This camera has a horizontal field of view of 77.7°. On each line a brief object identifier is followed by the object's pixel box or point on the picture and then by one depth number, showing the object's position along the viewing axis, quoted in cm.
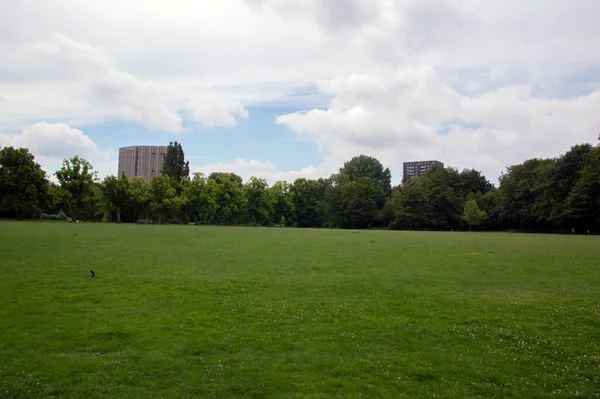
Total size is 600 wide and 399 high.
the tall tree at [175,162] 11756
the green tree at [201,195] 9869
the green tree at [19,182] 7894
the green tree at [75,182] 8806
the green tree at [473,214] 9612
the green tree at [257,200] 11019
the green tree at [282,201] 11686
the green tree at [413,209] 10438
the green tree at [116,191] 8981
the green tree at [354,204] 11269
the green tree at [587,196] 7319
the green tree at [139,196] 9350
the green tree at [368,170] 13750
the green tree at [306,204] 12594
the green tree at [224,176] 10783
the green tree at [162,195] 9356
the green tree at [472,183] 12156
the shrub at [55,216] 9479
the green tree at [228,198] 10325
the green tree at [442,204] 10569
